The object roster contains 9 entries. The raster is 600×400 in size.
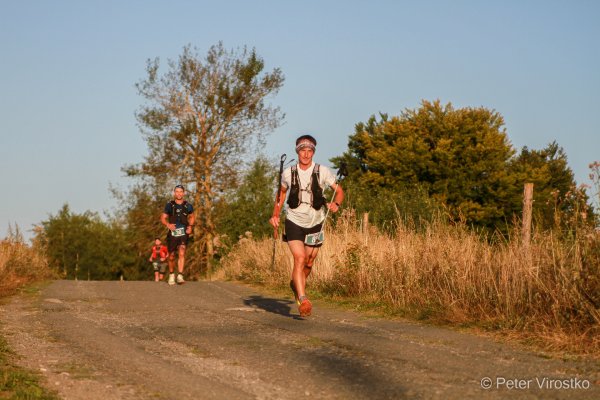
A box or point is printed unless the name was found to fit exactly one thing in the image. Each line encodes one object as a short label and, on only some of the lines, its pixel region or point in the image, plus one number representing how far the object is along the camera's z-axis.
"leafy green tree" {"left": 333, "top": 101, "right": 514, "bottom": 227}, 52.12
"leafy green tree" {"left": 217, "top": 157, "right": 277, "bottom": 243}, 30.27
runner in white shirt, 10.15
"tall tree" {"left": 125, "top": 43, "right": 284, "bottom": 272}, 45.72
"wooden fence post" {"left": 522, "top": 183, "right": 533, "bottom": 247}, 9.89
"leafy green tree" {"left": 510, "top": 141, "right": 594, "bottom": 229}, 52.66
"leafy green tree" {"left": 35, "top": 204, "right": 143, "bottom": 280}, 71.12
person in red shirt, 20.50
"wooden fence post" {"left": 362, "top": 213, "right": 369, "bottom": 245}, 13.80
